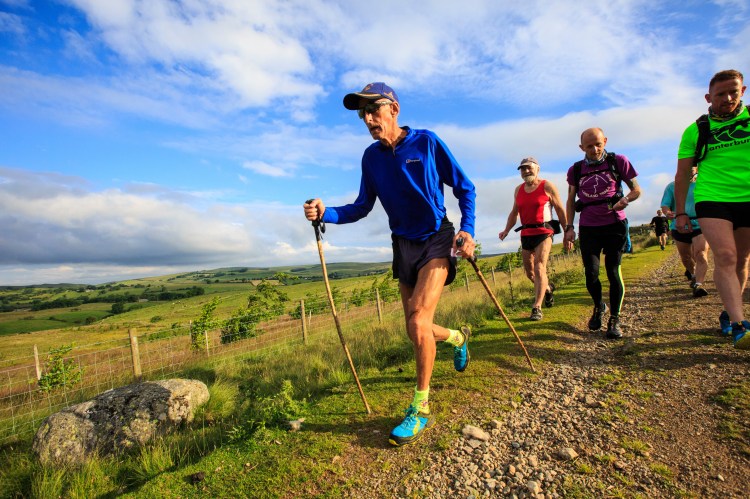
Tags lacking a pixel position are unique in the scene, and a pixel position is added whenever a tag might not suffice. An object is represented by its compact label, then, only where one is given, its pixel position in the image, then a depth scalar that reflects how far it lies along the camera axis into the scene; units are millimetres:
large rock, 4555
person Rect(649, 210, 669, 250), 7357
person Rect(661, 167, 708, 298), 6652
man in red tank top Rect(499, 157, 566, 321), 6586
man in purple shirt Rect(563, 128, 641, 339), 4992
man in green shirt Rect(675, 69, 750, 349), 3525
